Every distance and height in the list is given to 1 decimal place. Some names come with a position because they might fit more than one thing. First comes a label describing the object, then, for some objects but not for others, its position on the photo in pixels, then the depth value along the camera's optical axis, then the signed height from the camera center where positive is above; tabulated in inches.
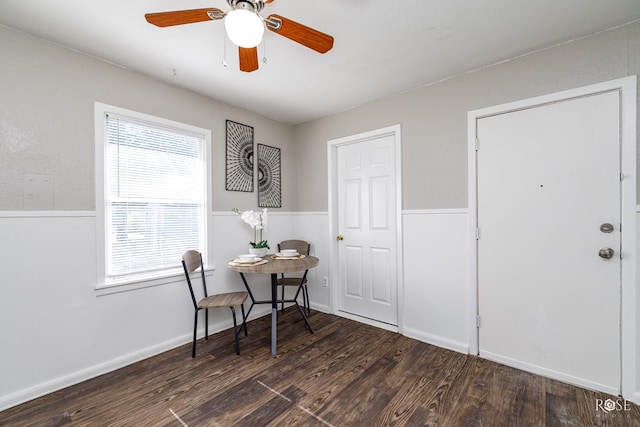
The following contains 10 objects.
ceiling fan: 47.1 +35.9
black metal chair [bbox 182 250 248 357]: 92.2 -29.9
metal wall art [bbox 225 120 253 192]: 116.6 +25.4
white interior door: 114.3 -6.7
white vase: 109.3 -14.6
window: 85.9 +8.1
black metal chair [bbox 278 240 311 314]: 134.3 -16.4
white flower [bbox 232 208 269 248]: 108.3 -2.5
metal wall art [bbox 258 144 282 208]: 130.0 +18.2
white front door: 72.0 -7.9
